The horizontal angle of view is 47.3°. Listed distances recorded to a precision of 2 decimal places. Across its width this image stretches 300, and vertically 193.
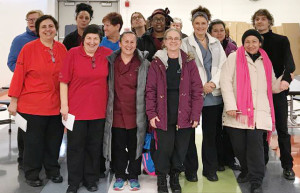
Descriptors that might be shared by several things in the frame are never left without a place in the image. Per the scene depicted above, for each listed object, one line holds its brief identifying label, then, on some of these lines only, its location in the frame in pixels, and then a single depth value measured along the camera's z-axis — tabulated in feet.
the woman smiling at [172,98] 9.39
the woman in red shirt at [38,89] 9.67
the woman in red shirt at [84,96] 9.25
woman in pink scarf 9.88
